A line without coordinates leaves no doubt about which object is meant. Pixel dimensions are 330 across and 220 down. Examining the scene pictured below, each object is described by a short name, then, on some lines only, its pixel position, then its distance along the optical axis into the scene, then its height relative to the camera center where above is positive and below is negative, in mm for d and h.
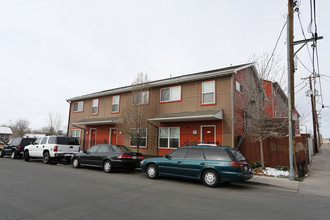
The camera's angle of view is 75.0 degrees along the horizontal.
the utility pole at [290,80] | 9922 +3138
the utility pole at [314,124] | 29228 +2884
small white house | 63531 +1269
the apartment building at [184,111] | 13773 +2265
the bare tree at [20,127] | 73738 +4155
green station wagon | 7648 -855
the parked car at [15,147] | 17781 -801
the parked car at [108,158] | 10852 -926
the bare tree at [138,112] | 15672 +2171
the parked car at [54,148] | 14039 -603
